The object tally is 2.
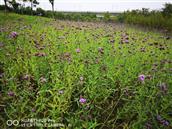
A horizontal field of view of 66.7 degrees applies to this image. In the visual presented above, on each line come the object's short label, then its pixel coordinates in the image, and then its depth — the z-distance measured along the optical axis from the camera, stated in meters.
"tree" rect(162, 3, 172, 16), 10.65
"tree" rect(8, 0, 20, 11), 18.51
